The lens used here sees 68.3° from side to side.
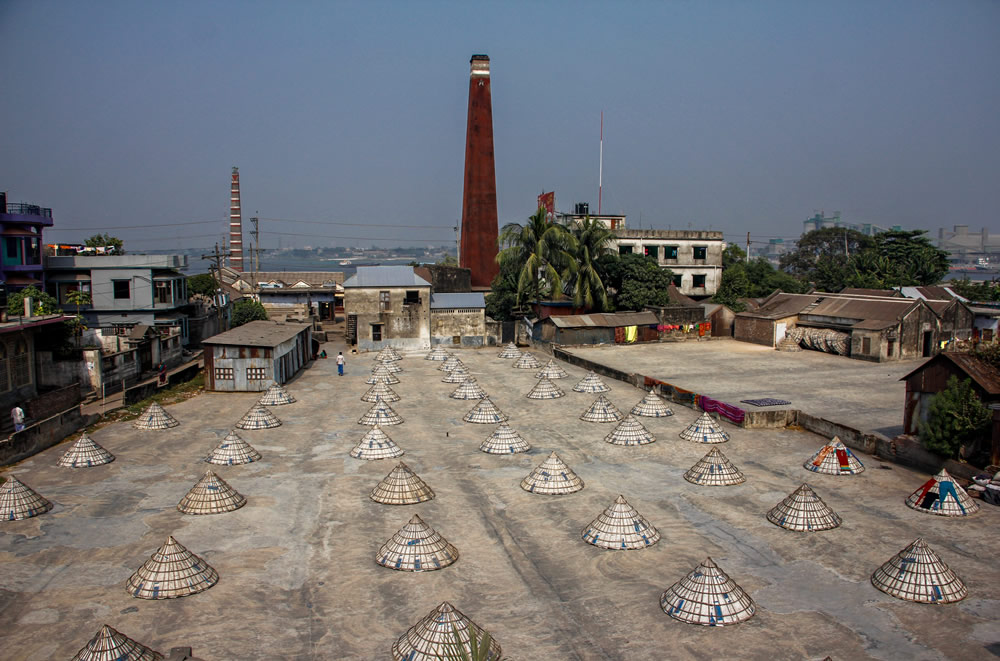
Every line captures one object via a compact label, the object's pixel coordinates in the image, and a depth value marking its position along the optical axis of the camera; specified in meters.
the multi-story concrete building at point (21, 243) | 42.66
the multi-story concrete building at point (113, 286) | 46.72
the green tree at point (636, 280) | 57.75
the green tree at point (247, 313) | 57.91
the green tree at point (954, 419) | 22.75
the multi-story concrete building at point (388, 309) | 51.72
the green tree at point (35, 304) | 35.69
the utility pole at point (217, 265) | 54.97
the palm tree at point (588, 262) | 56.97
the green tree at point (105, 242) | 52.47
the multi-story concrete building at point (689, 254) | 68.50
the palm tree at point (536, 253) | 56.22
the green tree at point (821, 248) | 101.44
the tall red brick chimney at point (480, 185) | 68.94
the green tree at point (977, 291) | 61.52
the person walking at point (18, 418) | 27.84
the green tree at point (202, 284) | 67.56
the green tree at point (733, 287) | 64.75
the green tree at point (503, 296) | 59.62
